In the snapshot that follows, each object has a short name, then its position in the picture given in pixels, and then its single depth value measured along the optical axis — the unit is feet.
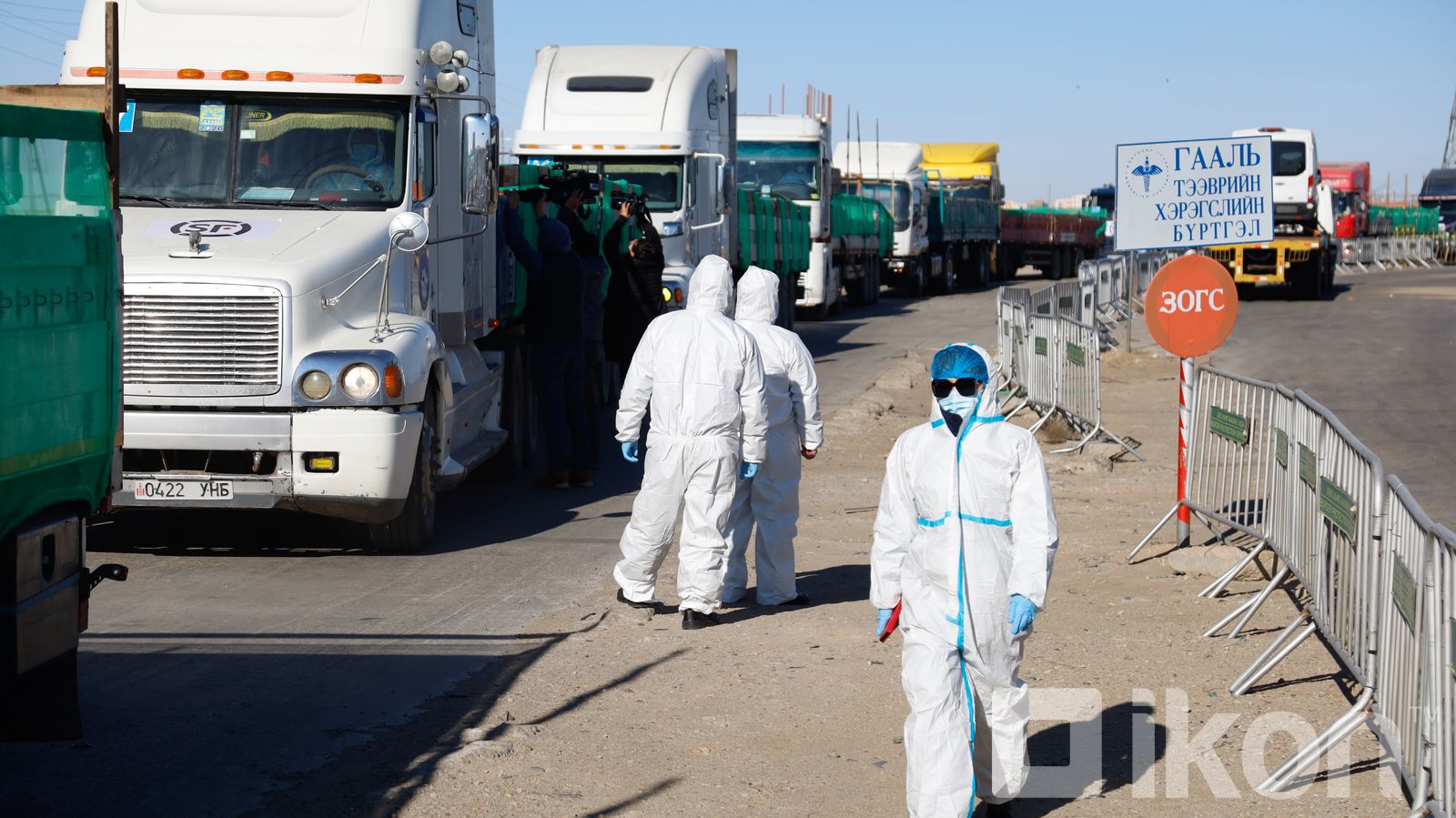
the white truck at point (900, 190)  134.51
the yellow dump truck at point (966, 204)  148.97
